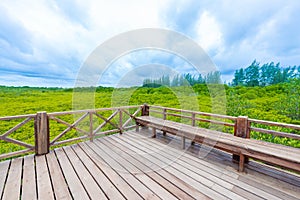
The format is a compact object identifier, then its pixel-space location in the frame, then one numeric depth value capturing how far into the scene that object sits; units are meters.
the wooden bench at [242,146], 1.71
